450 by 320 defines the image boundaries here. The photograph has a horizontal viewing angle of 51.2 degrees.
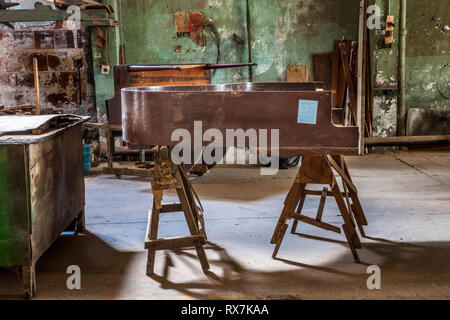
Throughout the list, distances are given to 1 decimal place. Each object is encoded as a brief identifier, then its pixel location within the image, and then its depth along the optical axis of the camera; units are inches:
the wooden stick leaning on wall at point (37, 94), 172.6
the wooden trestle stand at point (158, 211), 115.3
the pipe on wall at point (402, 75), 305.0
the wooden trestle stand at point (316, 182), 120.8
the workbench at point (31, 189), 104.9
